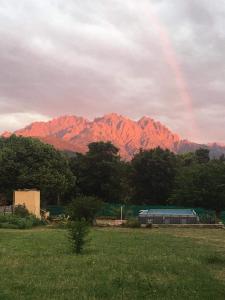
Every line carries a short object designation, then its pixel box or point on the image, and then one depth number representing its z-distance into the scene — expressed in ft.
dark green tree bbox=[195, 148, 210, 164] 270.79
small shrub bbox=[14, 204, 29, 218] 114.81
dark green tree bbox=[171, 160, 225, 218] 168.47
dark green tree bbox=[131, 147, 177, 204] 204.92
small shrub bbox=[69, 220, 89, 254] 47.56
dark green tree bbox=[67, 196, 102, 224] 106.78
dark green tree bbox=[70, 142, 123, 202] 195.65
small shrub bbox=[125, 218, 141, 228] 111.88
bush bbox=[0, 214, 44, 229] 96.13
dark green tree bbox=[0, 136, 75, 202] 165.23
